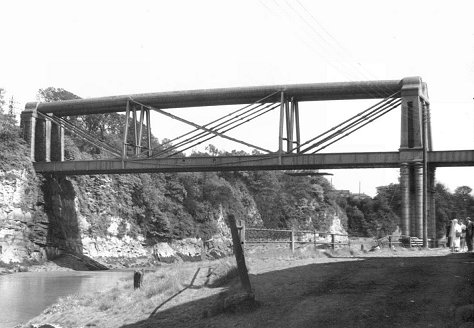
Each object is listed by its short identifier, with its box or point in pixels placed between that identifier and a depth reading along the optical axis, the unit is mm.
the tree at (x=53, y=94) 82944
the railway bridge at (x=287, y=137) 46812
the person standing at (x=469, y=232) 26442
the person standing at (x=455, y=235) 28797
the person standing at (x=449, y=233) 31656
